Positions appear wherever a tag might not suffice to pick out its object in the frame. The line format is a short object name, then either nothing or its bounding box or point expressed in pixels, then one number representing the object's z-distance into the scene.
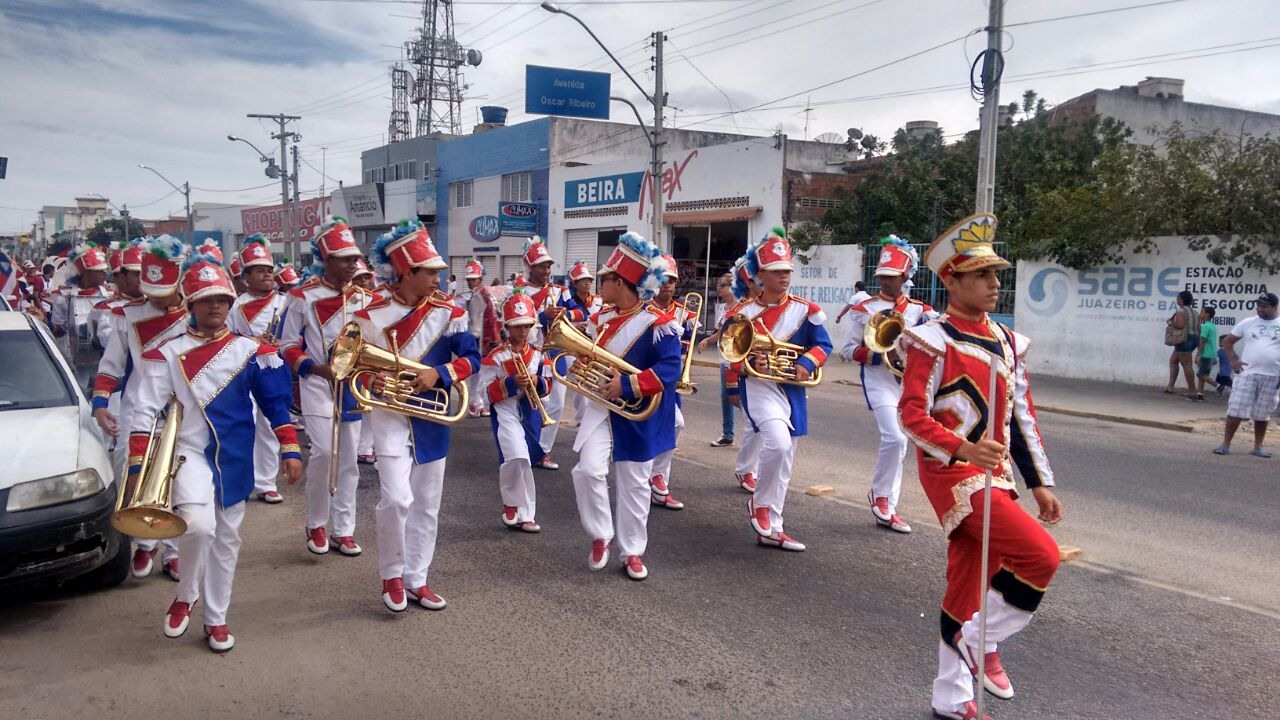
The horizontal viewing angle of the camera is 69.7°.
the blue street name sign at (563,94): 30.22
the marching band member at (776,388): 6.43
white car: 4.62
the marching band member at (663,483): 7.67
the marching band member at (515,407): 6.85
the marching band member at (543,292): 10.25
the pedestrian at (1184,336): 15.02
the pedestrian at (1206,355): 15.05
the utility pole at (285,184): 44.06
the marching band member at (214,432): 4.57
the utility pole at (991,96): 14.80
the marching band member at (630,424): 5.71
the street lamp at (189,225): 64.12
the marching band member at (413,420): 5.06
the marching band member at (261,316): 7.46
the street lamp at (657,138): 22.00
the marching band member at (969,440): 3.74
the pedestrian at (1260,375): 10.45
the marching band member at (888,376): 6.96
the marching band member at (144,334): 5.45
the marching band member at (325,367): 6.27
